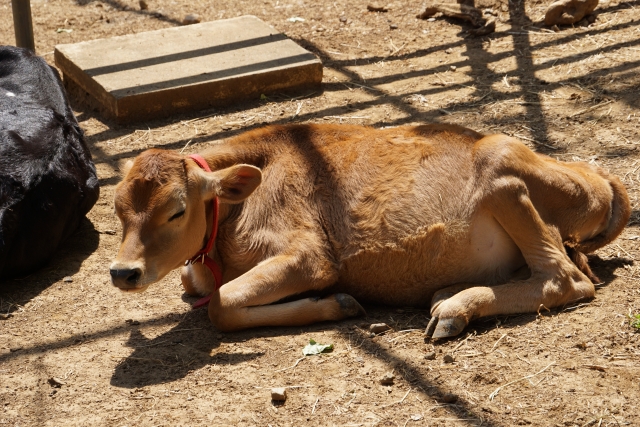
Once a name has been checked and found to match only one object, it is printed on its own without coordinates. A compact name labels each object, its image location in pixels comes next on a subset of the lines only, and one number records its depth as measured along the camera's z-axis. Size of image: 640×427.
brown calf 6.10
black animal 6.90
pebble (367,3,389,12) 12.76
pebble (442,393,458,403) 5.11
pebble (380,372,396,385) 5.37
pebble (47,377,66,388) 5.57
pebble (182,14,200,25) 12.70
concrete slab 9.84
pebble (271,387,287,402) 5.20
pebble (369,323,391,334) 6.00
